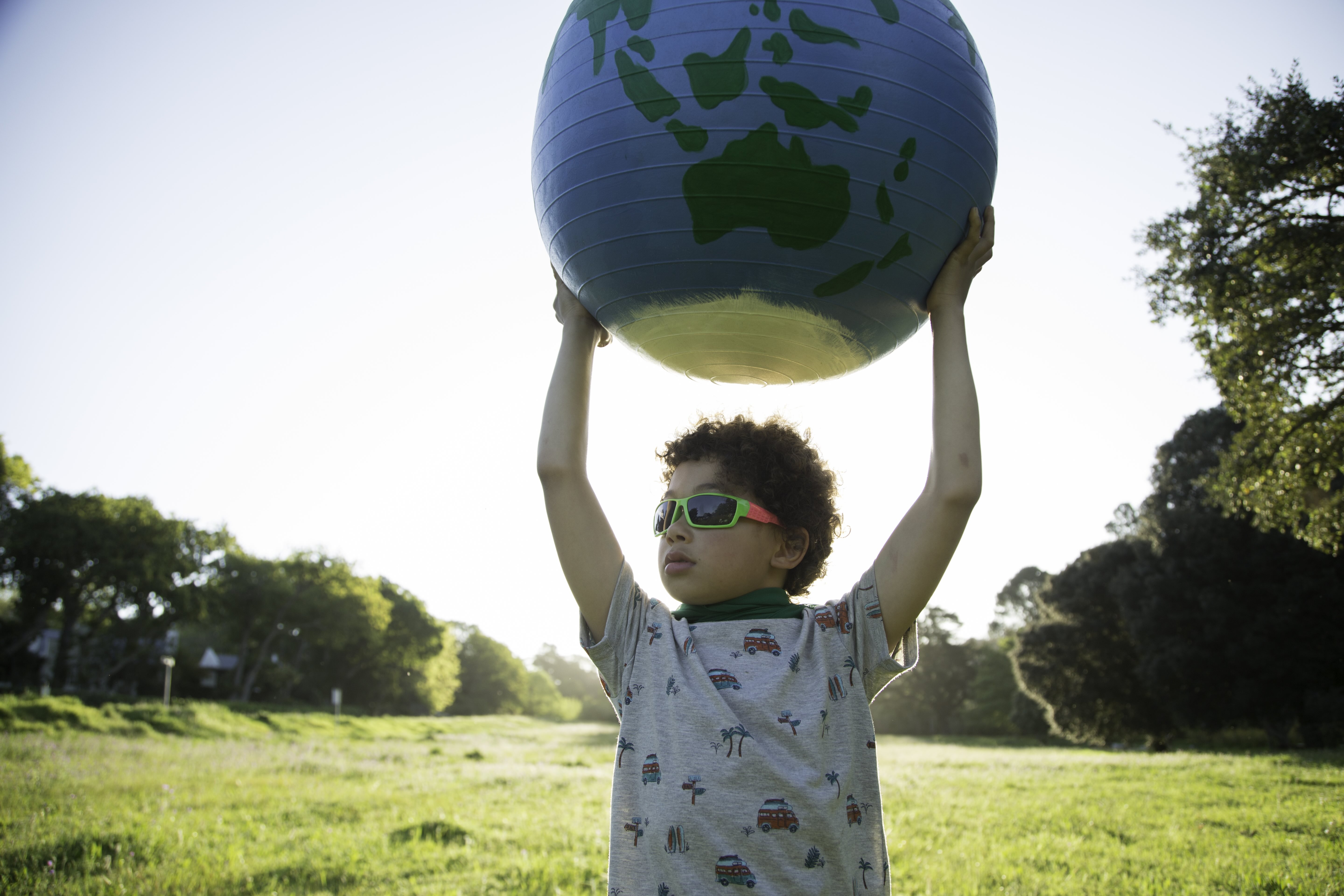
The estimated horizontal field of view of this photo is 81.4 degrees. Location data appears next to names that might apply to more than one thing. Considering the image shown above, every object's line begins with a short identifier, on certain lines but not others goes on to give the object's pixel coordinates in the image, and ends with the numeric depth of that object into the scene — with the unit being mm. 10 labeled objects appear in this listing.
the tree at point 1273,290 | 7336
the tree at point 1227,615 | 20578
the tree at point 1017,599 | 64562
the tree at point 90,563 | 37312
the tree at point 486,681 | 79188
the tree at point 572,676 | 108438
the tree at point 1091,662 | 26031
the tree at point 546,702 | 90812
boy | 1569
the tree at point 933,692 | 54000
